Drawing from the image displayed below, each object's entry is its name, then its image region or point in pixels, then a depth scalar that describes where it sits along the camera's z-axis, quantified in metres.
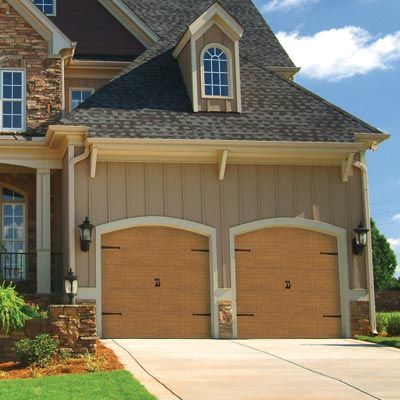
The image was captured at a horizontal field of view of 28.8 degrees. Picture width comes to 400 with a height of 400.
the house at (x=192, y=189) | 17.41
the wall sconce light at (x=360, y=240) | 18.19
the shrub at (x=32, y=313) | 13.39
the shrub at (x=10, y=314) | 12.50
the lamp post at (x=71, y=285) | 16.27
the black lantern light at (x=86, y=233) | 16.84
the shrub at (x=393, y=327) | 17.85
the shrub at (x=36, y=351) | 11.77
